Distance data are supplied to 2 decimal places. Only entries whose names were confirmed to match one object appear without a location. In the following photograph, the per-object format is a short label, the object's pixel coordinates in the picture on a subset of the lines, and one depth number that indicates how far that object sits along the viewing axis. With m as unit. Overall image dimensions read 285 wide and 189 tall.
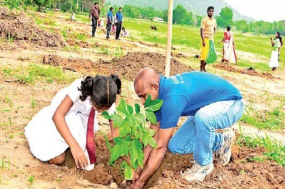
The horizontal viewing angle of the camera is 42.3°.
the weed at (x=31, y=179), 2.92
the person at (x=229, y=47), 13.65
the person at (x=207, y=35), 9.70
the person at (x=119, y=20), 17.42
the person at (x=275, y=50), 13.76
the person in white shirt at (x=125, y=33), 21.20
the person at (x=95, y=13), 15.96
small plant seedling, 2.67
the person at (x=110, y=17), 17.03
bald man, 2.86
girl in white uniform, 2.98
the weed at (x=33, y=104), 4.78
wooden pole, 4.81
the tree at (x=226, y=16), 116.38
